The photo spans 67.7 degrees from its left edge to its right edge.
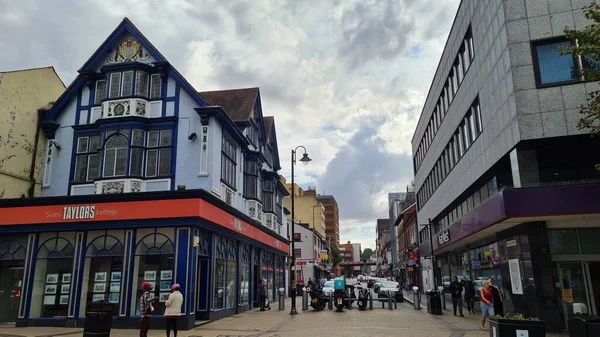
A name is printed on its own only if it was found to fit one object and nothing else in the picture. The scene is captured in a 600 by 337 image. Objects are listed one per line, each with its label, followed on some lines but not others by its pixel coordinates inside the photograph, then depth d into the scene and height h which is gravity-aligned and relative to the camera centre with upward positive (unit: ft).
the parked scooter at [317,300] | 80.74 -4.77
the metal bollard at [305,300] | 83.52 -4.95
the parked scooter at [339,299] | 77.77 -4.53
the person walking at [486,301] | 51.37 -3.45
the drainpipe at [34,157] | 69.03 +18.04
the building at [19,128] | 66.03 +21.91
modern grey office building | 49.16 +13.48
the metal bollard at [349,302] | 85.19 -5.53
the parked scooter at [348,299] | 85.65 -4.97
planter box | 28.63 -3.68
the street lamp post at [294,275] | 74.49 -0.33
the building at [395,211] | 258.12 +39.45
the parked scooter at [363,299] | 80.43 -4.70
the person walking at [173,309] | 44.28 -3.31
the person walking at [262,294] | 81.76 -3.66
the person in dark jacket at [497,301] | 51.16 -3.41
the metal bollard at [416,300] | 85.15 -5.30
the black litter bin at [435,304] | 73.67 -5.28
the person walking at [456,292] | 71.77 -3.32
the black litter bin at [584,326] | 27.58 -3.49
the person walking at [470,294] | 73.56 -3.84
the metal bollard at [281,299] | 83.15 -4.68
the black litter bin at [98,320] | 37.96 -3.68
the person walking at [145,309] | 42.91 -3.21
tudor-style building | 57.16 +9.34
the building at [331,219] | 497.46 +59.17
